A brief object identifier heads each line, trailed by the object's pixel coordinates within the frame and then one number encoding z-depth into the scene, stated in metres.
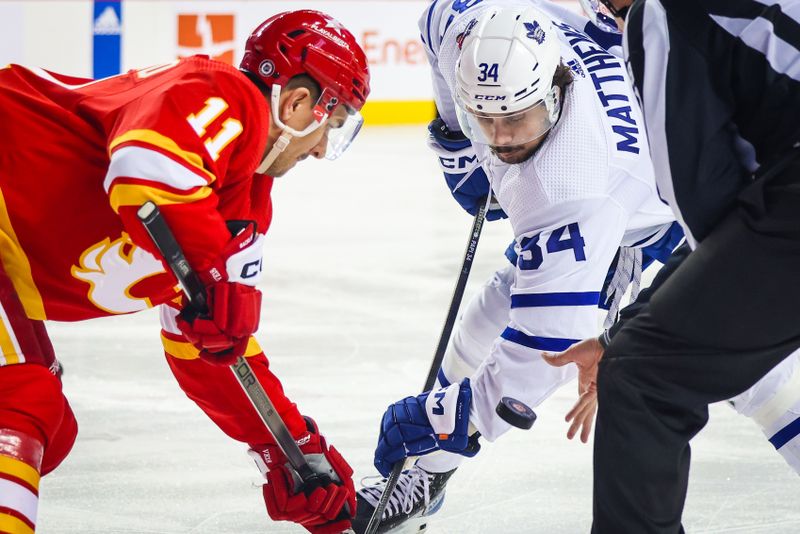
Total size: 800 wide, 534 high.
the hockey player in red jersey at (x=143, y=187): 10.94
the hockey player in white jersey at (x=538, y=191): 11.45
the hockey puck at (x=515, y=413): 11.31
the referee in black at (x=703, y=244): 10.60
